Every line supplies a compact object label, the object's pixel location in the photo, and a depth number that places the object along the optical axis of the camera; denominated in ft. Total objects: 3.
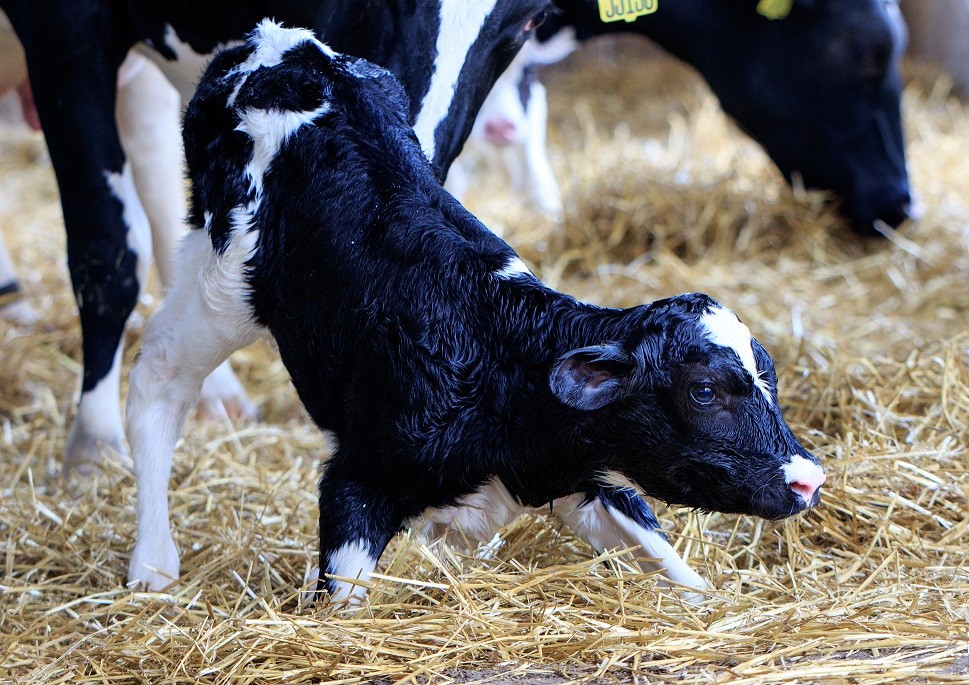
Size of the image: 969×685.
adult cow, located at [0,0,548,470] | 20.34
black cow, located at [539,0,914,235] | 33.91
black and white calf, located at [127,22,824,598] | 14.92
